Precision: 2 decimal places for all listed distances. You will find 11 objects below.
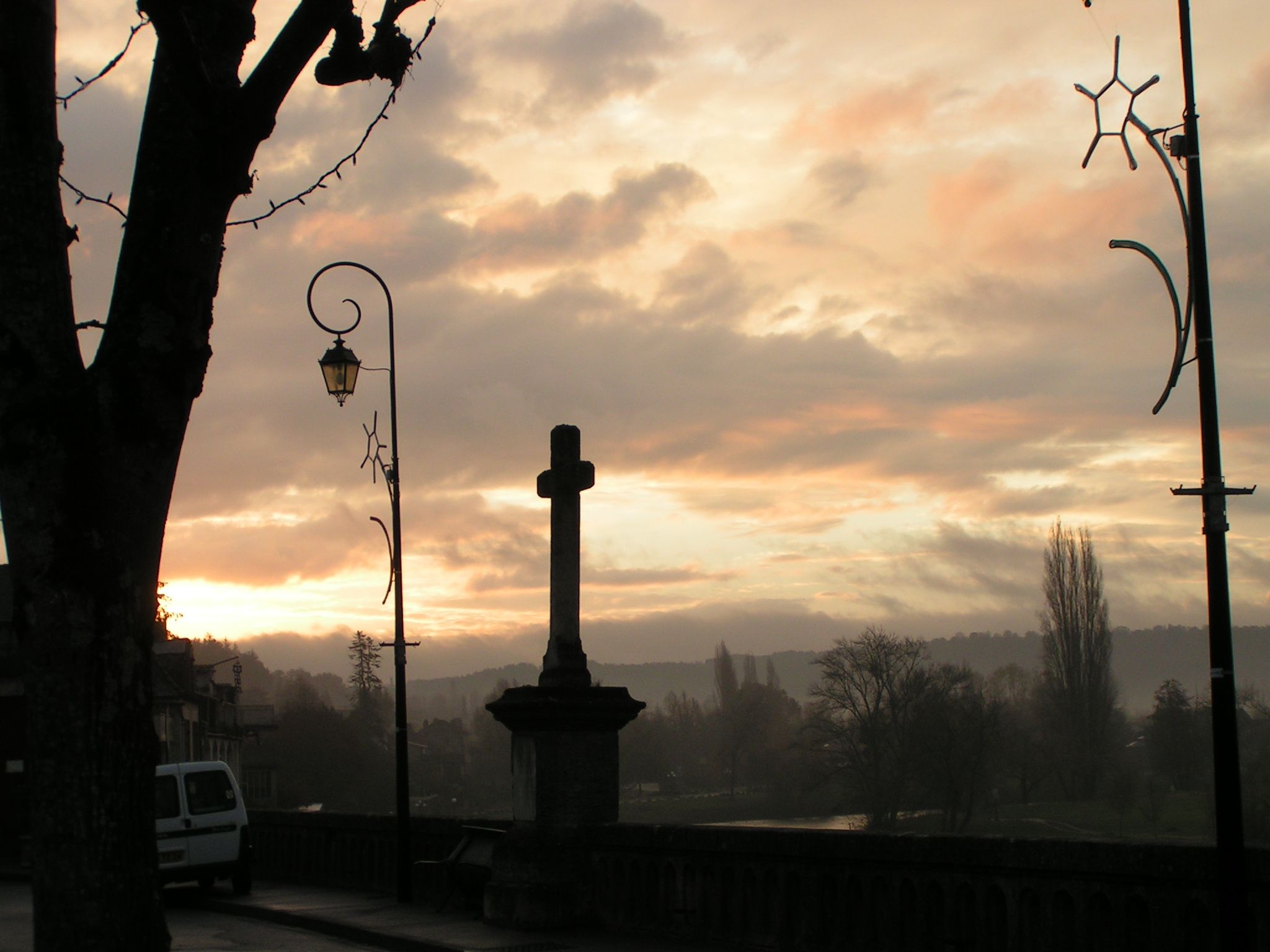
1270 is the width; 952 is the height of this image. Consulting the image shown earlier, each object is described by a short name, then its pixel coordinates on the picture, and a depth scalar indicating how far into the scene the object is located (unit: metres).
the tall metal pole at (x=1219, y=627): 6.59
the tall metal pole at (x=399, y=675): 15.74
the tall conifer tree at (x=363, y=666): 140.38
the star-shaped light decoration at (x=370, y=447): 17.89
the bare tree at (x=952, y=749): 77.94
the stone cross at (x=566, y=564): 12.88
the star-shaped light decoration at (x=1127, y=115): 8.25
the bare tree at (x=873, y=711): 77.69
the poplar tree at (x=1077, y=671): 96.81
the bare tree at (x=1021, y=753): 90.25
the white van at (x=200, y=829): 18.12
